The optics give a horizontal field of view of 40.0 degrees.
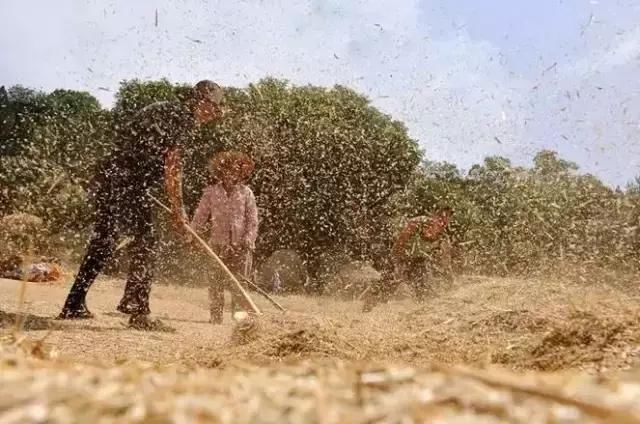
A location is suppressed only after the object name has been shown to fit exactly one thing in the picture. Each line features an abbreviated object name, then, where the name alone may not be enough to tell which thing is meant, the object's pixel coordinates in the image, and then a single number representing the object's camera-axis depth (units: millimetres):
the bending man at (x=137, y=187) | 6402
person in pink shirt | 7547
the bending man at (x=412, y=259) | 9750
